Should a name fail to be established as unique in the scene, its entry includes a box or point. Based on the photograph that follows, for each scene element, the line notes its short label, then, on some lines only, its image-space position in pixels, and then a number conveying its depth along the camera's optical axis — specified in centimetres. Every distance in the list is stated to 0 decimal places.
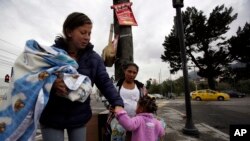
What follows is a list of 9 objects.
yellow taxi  1867
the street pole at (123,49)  225
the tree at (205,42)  2415
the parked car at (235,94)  2495
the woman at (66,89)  115
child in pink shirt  166
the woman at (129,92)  178
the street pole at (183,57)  434
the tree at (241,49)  2332
